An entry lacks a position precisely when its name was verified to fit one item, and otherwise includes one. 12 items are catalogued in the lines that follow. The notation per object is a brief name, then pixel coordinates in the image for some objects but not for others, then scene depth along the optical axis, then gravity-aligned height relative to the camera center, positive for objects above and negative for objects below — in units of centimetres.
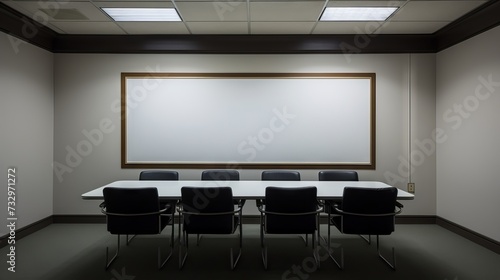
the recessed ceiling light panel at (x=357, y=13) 341 +153
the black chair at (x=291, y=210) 267 -64
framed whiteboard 436 +30
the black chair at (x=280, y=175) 380 -45
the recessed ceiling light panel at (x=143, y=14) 346 +153
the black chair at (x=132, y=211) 265 -64
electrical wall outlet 432 -67
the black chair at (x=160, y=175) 384 -45
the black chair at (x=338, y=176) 382 -46
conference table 285 -51
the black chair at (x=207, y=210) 268 -64
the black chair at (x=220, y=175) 384 -45
